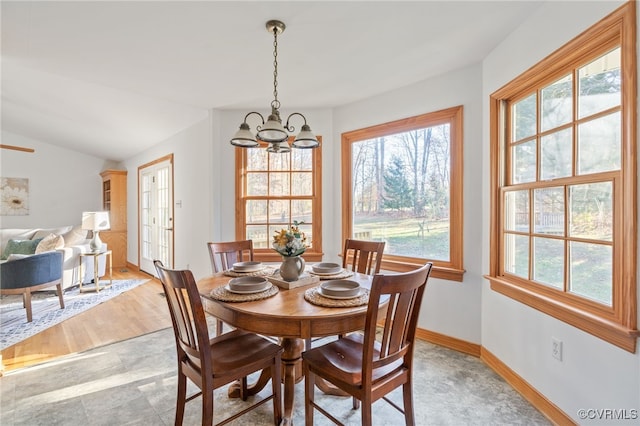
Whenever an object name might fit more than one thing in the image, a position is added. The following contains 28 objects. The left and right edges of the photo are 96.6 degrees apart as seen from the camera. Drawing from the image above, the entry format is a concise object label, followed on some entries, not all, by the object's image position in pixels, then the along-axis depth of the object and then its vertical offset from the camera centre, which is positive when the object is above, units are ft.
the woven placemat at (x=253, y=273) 6.59 -1.47
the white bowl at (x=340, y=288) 4.88 -1.41
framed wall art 19.11 +1.10
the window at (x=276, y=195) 11.17 +0.62
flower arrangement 5.68 -0.64
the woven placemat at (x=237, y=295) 4.82 -1.48
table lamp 14.57 -0.63
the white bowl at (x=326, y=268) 6.72 -1.39
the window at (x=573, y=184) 4.29 +0.48
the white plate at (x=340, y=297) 4.82 -1.47
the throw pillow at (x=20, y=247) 14.28 -1.76
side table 14.15 -2.67
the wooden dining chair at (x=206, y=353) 4.28 -2.52
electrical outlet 5.34 -2.65
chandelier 5.70 +1.60
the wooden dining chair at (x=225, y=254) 7.78 -1.22
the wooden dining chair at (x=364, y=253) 7.54 -1.17
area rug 9.55 -3.98
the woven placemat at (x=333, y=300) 4.58 -1.51
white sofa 13.64 -1.77
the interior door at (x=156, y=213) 15.20 -0.09
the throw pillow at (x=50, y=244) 13.73 -1.54
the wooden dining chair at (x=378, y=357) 4.07 -2.51
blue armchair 10.19 -2.31
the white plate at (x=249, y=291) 5.05 -1.43
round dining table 4.26 -1.65
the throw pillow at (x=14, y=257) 10.80 -1.74
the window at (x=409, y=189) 8.40 +0.69
